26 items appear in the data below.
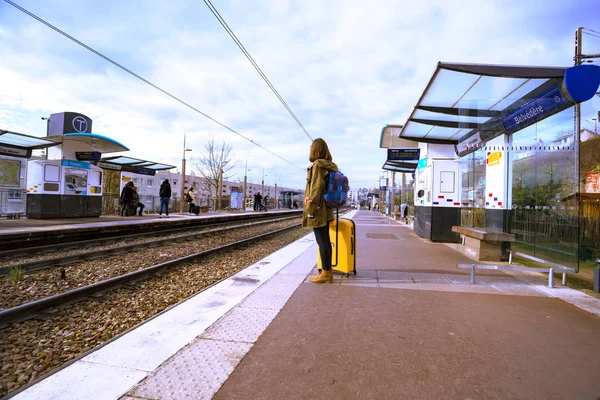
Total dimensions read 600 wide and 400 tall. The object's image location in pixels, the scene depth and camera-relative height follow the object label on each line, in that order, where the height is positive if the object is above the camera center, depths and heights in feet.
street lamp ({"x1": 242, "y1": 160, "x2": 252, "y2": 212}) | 117.37 -0.75
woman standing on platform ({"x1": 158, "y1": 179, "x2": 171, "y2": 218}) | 59.88 +1.73
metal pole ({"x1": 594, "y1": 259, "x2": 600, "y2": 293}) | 15.30 -3.10
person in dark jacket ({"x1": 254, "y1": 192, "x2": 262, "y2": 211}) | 113.39 +0.82
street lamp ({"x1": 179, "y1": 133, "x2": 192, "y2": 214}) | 76.63 +2.56
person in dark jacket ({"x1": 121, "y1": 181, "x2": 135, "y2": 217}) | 55.88 -0.15
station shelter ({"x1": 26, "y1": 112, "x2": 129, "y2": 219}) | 45.24 +3.36
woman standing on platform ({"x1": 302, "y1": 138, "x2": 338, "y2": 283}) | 14.83 +0.07
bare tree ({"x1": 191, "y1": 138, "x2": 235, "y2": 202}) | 146.20 +16.43
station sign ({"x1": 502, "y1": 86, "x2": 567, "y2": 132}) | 18.13 +6.06
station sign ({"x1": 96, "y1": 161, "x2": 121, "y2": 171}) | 60.31 +6.04
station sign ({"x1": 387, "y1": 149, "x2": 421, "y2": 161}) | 44.42 +7.33
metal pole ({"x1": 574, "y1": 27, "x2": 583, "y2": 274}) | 16.53 +3.47
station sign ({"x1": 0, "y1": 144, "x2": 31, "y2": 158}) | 41.63 +5.72
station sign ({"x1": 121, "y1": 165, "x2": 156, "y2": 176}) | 64.94 +6.01
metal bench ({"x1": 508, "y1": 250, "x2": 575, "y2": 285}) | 15.83 -2.77
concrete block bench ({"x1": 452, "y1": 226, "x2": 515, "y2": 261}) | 19.98 -2.28
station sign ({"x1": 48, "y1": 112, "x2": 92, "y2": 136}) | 51.19 +11.80
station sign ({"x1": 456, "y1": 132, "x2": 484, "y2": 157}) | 23.06 +4.88
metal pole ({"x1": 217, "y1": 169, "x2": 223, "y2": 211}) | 108.25 +0.72
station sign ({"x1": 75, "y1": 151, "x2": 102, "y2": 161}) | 49.03 +6.37
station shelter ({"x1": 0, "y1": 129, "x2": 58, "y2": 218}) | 41.20 +5.85
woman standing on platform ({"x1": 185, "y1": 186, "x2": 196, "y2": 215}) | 68.42 +0.38
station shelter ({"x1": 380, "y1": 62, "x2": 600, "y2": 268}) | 17.53 +4.26
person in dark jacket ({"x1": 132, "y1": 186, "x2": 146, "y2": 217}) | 59.00 -0.67
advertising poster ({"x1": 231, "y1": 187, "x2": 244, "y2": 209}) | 114.83 +1.29
